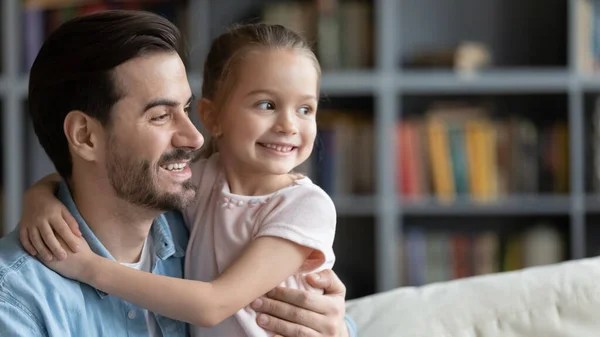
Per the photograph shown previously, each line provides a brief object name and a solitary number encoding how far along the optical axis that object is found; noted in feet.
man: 8.14
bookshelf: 16.58
